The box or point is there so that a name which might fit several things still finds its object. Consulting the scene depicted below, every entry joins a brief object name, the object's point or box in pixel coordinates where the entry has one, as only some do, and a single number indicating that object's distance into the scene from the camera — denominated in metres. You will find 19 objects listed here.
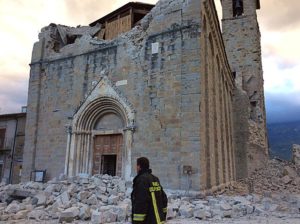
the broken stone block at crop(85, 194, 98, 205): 8.80
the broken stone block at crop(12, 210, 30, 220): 7.93
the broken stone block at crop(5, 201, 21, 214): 8.57
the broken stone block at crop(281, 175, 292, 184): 19.02
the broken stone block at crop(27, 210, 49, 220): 7.90
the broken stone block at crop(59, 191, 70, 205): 8.75
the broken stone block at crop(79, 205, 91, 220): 7.51
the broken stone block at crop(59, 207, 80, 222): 7.25
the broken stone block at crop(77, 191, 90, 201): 8.93
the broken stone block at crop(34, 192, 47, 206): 9.04
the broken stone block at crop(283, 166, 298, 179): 20.40
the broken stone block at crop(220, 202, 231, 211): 8.23
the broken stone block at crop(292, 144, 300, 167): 22.68
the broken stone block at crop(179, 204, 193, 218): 7.63
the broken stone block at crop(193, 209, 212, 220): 7.48
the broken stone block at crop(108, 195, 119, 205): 8.67
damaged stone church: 10.66
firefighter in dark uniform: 3.54
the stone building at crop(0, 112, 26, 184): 19.27
